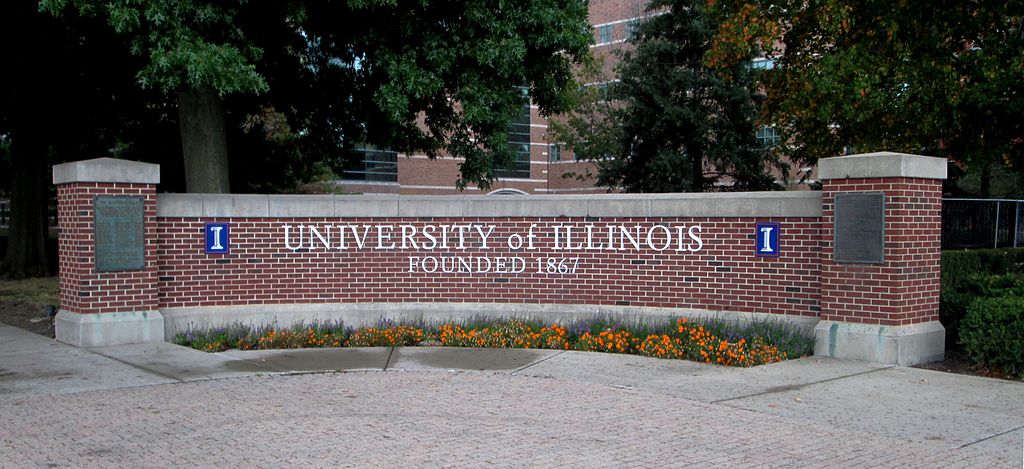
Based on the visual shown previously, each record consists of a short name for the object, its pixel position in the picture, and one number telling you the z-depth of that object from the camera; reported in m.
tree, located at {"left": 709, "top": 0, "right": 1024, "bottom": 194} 14.76
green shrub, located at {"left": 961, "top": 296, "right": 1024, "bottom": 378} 9.07
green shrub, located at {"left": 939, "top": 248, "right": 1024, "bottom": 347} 10.53
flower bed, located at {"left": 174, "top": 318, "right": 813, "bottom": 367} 10.04
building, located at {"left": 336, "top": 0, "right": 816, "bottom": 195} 54.53
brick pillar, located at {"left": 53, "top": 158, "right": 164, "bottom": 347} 10.89
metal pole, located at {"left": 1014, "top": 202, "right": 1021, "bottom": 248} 17.44
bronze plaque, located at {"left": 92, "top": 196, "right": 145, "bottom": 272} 10.93
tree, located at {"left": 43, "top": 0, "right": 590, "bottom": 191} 12.42
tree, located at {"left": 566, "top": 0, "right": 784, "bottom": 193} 29.23
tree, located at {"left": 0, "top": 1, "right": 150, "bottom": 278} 18.08
